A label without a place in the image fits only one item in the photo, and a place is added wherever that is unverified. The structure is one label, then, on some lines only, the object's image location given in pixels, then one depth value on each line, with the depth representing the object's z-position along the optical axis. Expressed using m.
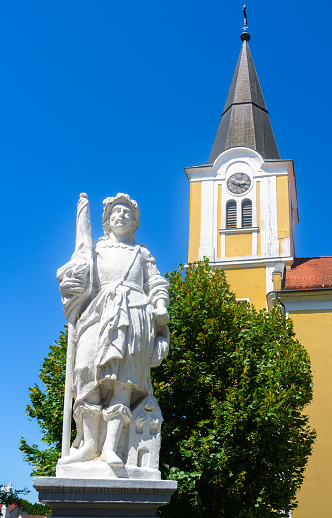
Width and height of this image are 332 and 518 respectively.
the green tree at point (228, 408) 13.65
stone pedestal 5.22
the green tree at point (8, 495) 45.00
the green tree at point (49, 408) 15.24
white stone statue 5.66
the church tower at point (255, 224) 25.39
